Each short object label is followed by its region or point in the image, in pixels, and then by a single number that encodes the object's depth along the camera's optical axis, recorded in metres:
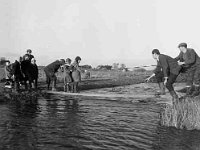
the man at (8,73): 17.78
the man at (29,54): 17.80
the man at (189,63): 11.70
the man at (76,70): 18.12
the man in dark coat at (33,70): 18.04
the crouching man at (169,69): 11.59
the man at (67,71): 18.56
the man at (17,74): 17.06
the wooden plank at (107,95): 15.47
